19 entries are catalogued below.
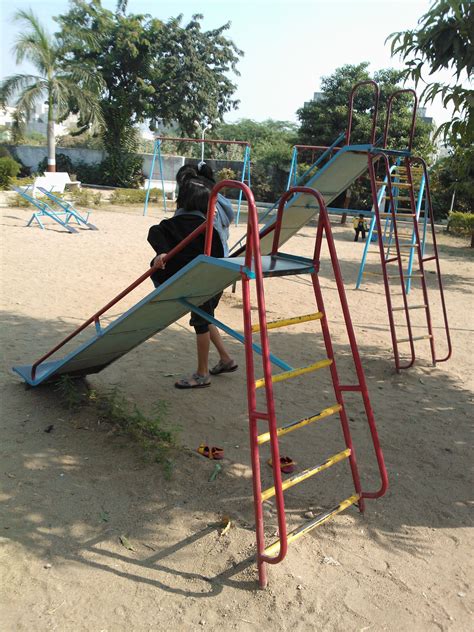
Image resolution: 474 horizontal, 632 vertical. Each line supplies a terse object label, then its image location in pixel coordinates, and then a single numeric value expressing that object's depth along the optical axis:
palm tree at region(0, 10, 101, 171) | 22.42
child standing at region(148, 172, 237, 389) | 3.52
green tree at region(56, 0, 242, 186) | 27.11
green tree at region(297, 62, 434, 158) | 21.62
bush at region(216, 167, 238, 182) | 20.44
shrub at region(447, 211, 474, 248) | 17.02
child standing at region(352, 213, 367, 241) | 13.77
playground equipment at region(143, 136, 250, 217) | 13.89
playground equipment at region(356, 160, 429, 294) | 6.32
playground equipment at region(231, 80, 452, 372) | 4.51
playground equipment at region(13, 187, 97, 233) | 11.49
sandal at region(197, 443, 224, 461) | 3.27
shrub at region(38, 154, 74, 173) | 27.72
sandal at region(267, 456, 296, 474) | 3.18
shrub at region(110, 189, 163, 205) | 18.79
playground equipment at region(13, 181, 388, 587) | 2.29
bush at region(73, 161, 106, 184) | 27.30
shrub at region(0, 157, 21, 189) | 20.45
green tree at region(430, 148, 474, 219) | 17.67
